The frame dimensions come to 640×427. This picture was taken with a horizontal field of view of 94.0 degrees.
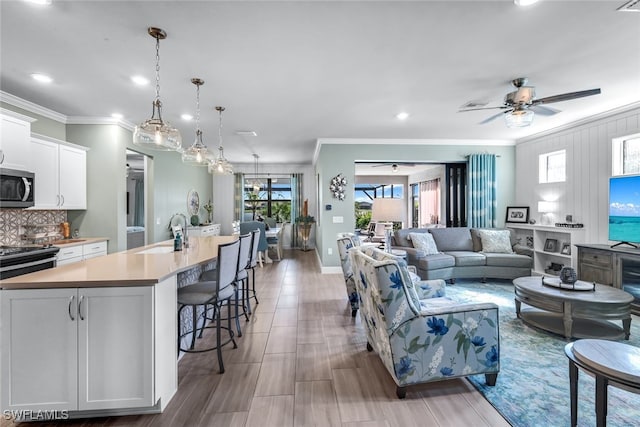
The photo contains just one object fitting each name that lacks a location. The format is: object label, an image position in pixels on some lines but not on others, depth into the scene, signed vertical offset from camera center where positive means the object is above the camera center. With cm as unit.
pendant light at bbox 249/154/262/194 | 874 +99
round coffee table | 278 -91
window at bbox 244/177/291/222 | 974 +43
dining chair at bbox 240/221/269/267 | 620 -33
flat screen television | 370 +6
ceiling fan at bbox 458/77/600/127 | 315 +118
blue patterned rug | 185 -125
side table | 137 -73
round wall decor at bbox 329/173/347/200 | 588 +54
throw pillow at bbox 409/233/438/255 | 511 -51
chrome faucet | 323 -28
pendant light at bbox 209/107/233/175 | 399 +64
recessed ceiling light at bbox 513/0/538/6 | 193 +138
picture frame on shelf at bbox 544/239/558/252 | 514 -55
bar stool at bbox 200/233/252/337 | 285 -54
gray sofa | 489 -84
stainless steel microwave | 302 +26
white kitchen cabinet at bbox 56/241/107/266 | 361 -51
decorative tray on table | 305 -76
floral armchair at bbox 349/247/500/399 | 198 -81
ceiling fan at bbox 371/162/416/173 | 623 +143
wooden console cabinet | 354 -68
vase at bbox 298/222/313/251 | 901 -57
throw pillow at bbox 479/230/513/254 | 525 -49
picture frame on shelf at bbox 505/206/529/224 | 583 -1
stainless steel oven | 279 -47
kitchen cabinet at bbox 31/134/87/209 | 366 +53
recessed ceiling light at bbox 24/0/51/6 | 191 +136
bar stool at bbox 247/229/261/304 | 345 -41
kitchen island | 174 -78
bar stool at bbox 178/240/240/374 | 235 -64
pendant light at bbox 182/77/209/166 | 343 +69
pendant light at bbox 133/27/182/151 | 244 +66
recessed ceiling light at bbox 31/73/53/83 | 300 +139
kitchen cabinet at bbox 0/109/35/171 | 306 +77
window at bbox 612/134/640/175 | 405 +82
